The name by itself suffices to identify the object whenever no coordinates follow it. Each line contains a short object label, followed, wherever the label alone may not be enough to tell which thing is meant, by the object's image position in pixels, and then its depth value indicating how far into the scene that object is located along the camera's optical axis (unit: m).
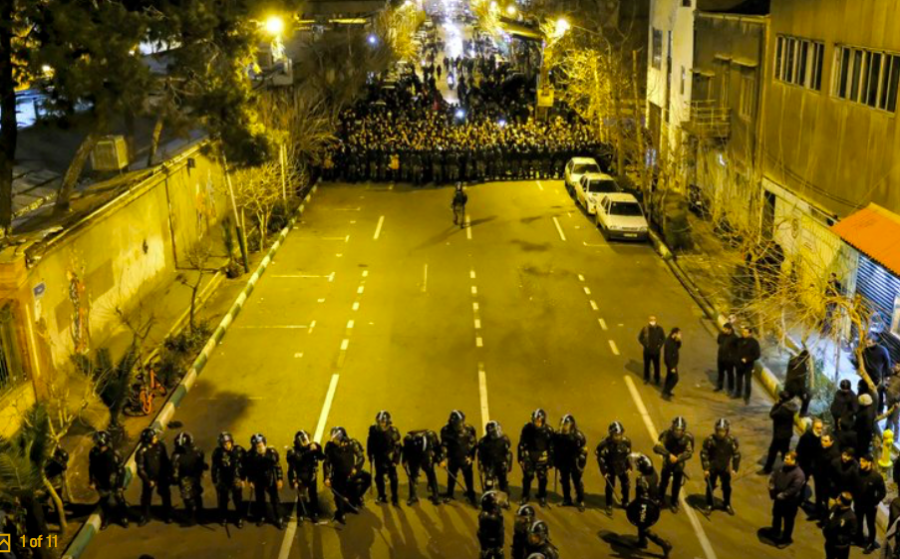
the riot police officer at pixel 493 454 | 12.65
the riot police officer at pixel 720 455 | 12.41
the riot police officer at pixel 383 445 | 12.69
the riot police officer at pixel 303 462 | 12.30
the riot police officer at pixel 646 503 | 11.61
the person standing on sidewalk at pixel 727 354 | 16.48
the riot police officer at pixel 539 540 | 9.78
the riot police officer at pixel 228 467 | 12.29
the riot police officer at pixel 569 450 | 12.68
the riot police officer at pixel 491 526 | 10.80
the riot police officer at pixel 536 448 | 12.74
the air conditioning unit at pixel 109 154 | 22.09
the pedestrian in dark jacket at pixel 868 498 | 11.47
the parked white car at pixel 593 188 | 29.98
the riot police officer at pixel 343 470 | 12.43
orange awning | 15.70
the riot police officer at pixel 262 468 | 12.30
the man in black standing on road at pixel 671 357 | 16.59
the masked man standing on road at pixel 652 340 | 17.27
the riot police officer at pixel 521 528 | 10.09
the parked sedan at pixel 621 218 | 27.20
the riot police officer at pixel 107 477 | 12.38
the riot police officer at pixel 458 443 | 12.72
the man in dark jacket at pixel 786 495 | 11.60
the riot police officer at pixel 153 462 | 12.40
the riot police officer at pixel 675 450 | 12.56
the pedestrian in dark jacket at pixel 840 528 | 10.70
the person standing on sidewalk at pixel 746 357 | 16.25
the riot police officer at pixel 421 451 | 12.78
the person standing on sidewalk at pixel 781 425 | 13.60
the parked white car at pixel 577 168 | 33.47
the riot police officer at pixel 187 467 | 12.37
